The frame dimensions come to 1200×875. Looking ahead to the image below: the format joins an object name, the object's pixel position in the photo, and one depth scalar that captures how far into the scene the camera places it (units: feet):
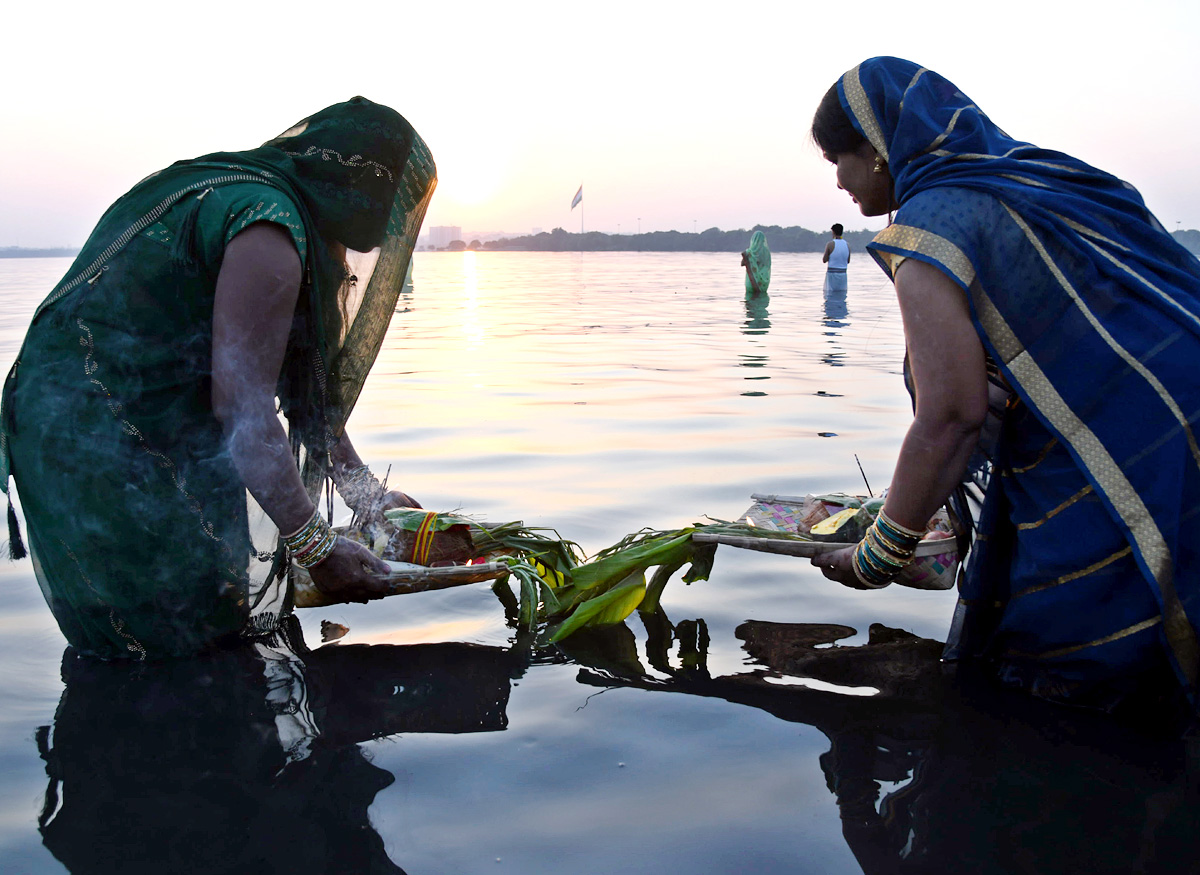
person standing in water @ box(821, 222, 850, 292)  58.08
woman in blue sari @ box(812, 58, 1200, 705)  6.98
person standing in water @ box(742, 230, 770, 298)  63.26
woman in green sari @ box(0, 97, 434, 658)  7.55
